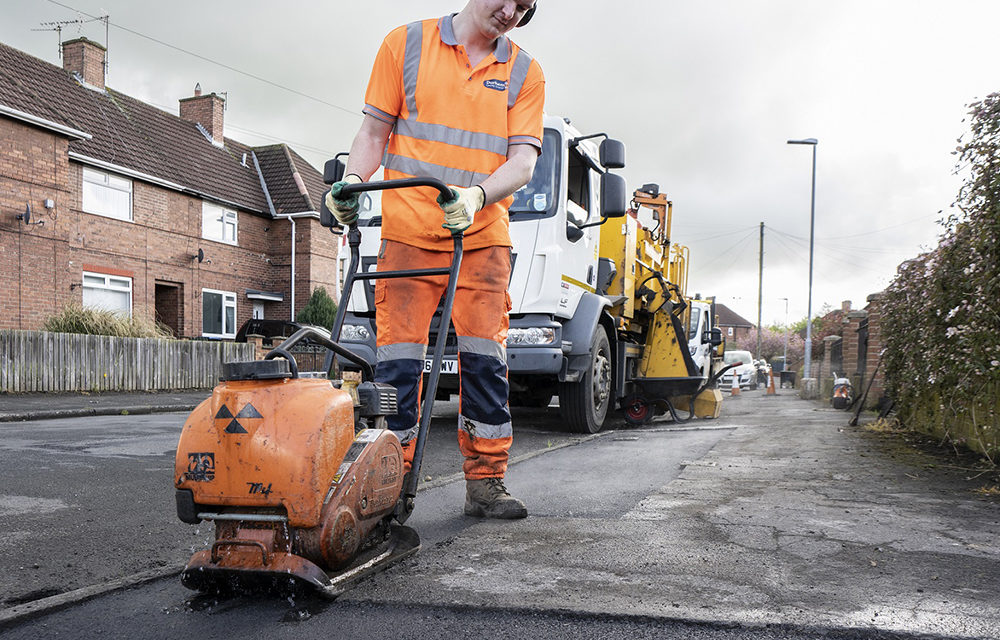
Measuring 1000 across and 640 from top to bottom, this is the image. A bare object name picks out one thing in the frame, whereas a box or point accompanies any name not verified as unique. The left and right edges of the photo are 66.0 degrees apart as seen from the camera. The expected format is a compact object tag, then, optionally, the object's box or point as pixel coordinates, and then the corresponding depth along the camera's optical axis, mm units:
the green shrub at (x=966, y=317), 4641
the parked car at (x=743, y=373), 30719
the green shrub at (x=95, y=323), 14953
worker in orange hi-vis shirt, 3156
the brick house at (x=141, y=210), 17359
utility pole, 50688
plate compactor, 2076
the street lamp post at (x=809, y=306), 26016
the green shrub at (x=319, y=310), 23125
